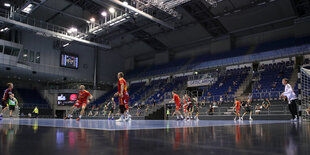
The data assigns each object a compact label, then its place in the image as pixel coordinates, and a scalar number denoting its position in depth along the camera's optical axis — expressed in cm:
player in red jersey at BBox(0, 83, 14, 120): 1055
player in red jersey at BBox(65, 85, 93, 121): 1006
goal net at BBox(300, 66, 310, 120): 1035
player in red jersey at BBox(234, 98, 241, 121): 1533
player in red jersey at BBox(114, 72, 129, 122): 793
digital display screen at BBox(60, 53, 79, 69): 3208
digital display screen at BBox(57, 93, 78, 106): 3462
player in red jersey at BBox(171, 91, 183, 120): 1337
